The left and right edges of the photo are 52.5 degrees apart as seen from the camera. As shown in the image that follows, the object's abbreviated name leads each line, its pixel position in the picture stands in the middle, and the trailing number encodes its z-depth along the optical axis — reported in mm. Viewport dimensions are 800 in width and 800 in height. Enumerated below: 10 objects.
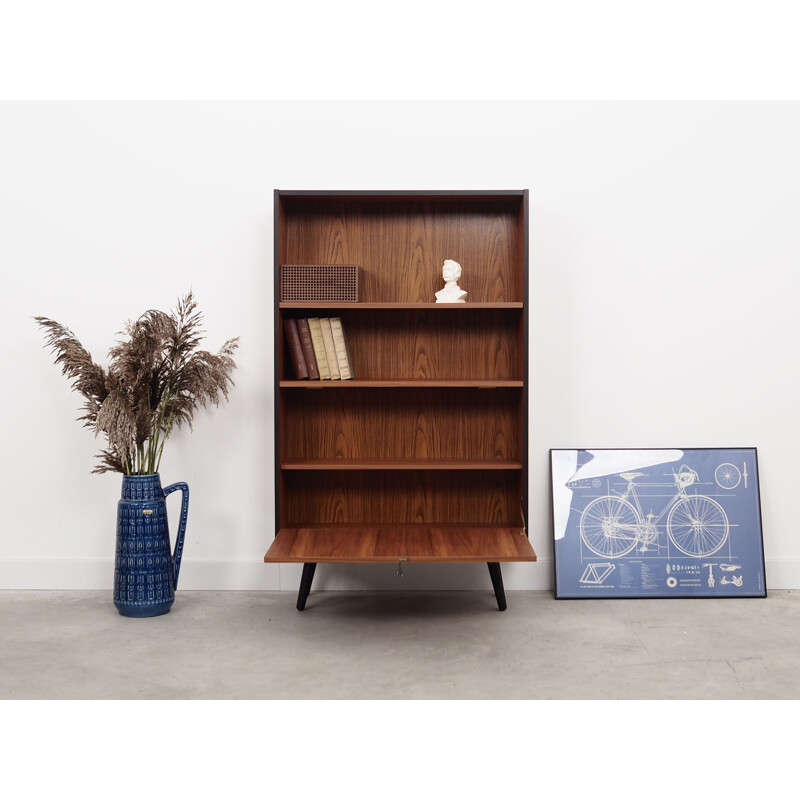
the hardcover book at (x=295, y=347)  3820
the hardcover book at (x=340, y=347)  3857
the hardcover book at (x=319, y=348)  3838
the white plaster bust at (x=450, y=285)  3889
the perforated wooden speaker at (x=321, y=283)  3777
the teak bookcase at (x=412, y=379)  4012
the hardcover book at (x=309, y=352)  3834
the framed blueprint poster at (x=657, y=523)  4035
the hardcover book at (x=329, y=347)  3854
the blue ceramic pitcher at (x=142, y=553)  3723
